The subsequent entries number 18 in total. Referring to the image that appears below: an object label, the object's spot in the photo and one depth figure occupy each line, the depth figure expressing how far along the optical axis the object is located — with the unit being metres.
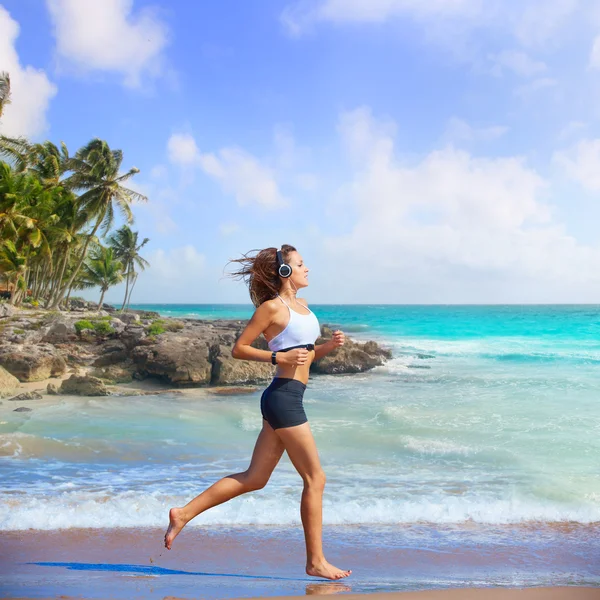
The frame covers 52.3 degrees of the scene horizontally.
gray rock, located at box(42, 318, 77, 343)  21.97
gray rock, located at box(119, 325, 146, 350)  17.12
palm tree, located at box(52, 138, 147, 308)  34.78
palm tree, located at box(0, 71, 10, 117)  25.41
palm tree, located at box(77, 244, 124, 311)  52.62
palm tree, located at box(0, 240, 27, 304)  31.42
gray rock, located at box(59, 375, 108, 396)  12.40
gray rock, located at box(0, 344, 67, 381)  13.84
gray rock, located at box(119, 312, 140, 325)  33.06
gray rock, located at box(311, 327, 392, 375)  17.02
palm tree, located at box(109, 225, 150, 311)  55.78
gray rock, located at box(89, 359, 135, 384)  14.91
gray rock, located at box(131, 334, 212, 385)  14.13
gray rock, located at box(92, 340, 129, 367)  16.80
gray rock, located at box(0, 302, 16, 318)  27.62
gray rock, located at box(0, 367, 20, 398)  12.24
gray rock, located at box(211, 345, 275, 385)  14.29
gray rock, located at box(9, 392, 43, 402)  11.52
